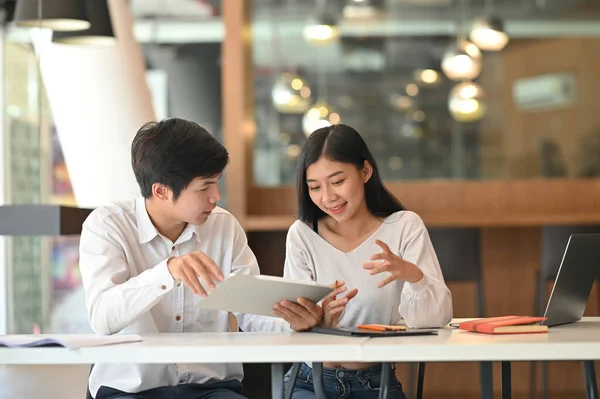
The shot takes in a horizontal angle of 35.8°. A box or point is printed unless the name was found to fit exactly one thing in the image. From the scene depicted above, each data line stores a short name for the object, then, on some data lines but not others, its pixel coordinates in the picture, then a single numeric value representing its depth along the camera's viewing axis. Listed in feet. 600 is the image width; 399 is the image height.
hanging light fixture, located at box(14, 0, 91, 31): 11.31
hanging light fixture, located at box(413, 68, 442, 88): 22.38
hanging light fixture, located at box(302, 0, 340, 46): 21.45
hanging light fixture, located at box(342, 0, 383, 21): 21.45
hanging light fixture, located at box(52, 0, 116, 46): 11.97
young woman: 7.65
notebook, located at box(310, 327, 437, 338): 5.90
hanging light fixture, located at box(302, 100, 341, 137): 21.90
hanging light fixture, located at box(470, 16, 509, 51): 20.47
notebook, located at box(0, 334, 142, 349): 5.44
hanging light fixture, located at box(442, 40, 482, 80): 21.09
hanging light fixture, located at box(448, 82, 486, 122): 21.15
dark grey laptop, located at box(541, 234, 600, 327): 6.43
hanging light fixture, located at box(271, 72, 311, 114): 20.75
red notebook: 6.01
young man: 6.44
